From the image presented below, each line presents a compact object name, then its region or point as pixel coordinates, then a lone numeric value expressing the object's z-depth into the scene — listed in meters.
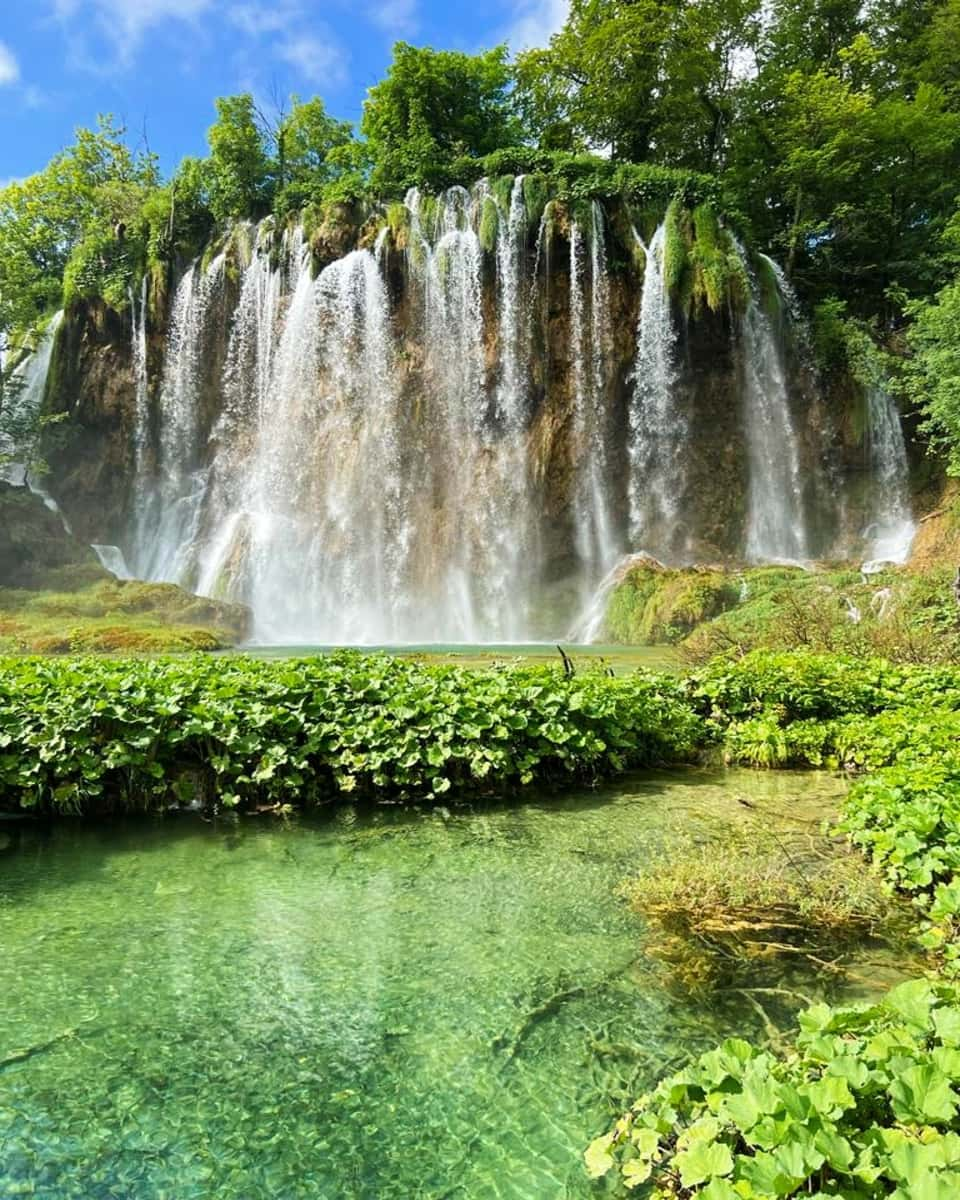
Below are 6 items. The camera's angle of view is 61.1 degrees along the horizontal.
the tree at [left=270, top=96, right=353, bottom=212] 32.06
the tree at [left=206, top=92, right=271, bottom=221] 29.83
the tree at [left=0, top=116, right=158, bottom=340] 33.03
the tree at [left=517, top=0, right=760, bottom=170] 28.23
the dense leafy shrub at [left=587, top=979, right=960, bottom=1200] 1.52
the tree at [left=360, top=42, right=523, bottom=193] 29.70
